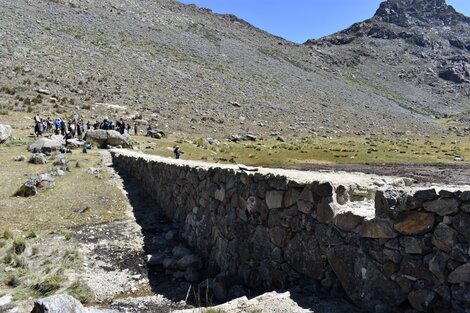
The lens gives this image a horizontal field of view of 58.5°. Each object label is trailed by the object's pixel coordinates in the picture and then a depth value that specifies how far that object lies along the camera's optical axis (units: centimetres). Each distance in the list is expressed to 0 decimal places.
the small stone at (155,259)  1034
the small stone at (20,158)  2207
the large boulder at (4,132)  2653
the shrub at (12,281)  901
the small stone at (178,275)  952
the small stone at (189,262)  977
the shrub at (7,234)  1156
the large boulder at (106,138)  3023
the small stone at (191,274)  927
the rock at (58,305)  571
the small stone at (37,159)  2164
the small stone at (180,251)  1048
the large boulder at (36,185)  1585
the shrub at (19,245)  1068
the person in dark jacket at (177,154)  2706
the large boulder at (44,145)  2458
